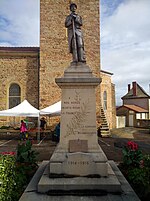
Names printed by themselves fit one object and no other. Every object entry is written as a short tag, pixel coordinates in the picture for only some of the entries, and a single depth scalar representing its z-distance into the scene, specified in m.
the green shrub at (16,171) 3.46
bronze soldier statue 4.79
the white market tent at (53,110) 11.66
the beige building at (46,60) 16.83
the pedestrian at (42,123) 15.02
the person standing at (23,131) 12.38
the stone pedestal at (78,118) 4.22
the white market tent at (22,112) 11.72
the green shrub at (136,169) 3.69
